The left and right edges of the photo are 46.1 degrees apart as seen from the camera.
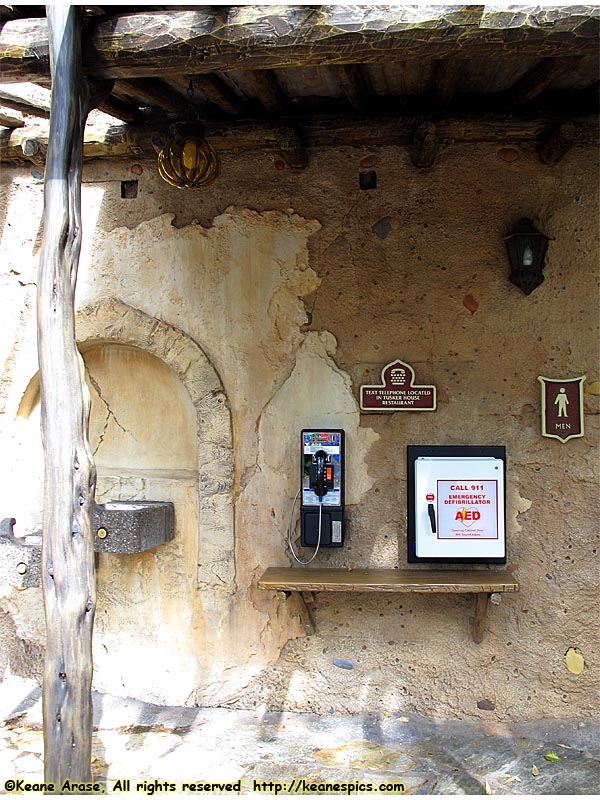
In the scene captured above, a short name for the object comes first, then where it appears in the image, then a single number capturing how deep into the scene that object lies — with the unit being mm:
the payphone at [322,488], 4203
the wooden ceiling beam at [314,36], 2865
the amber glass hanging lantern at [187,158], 3777
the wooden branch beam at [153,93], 3713
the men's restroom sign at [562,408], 4152
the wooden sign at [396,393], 4266
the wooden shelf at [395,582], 3887
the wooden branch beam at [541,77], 3447
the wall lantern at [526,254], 4117
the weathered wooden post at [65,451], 2842
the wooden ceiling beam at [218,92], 3754
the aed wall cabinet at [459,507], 4125
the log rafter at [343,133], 4105
